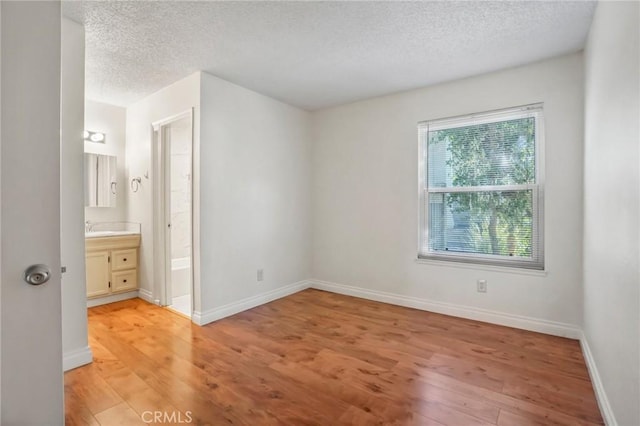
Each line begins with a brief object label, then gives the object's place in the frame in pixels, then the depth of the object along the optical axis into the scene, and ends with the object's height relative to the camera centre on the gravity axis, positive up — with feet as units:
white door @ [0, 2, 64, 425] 3.10 +0.01
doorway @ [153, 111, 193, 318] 11.37 -0.82
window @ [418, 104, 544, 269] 9.65 +0.78
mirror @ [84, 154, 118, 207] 12.78 +1.27
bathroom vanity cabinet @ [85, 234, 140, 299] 11.69 -2.05
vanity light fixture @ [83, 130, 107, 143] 12.58 +3.01
